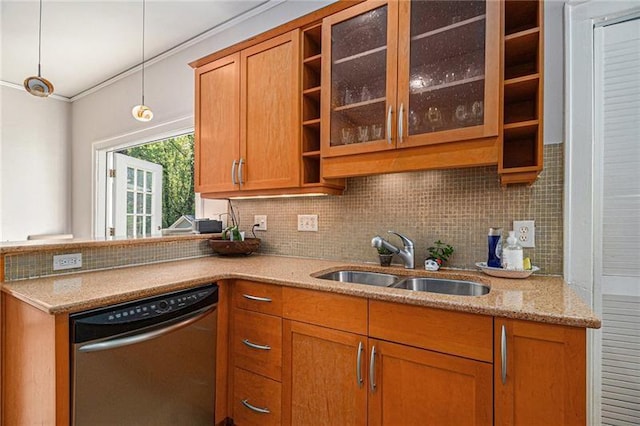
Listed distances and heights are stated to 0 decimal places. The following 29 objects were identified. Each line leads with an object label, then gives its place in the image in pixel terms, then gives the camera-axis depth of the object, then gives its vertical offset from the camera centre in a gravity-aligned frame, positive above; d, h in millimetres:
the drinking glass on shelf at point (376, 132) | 1652 +418
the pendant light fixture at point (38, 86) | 2199 +869
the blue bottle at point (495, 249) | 1492 -175
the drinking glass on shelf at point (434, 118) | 1477 +442
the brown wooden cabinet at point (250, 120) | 1929 +602
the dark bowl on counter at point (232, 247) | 2201 -252
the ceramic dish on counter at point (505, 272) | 1391 -271
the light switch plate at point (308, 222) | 2154 -77
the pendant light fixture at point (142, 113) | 2512 +775
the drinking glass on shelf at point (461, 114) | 1426 +443
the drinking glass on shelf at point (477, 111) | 1380 +443
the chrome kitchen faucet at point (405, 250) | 1692 -208
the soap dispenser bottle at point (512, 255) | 1418 -197
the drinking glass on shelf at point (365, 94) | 1708 +633
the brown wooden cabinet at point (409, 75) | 1387 +670
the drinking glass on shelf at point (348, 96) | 1771 +643
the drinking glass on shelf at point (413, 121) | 1522 +435
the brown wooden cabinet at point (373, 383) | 1066 -649
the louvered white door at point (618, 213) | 1341 -3
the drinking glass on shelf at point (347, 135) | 1750 +419
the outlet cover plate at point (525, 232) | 1500 -95
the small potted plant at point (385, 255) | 1800 -249
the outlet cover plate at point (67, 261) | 1539 -254
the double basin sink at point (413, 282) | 1502 -364
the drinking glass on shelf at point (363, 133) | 1703 +420
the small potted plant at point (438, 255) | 1629 -228
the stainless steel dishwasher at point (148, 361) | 1138 -615
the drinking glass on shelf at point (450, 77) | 1476 +629
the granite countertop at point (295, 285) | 1006 -319
